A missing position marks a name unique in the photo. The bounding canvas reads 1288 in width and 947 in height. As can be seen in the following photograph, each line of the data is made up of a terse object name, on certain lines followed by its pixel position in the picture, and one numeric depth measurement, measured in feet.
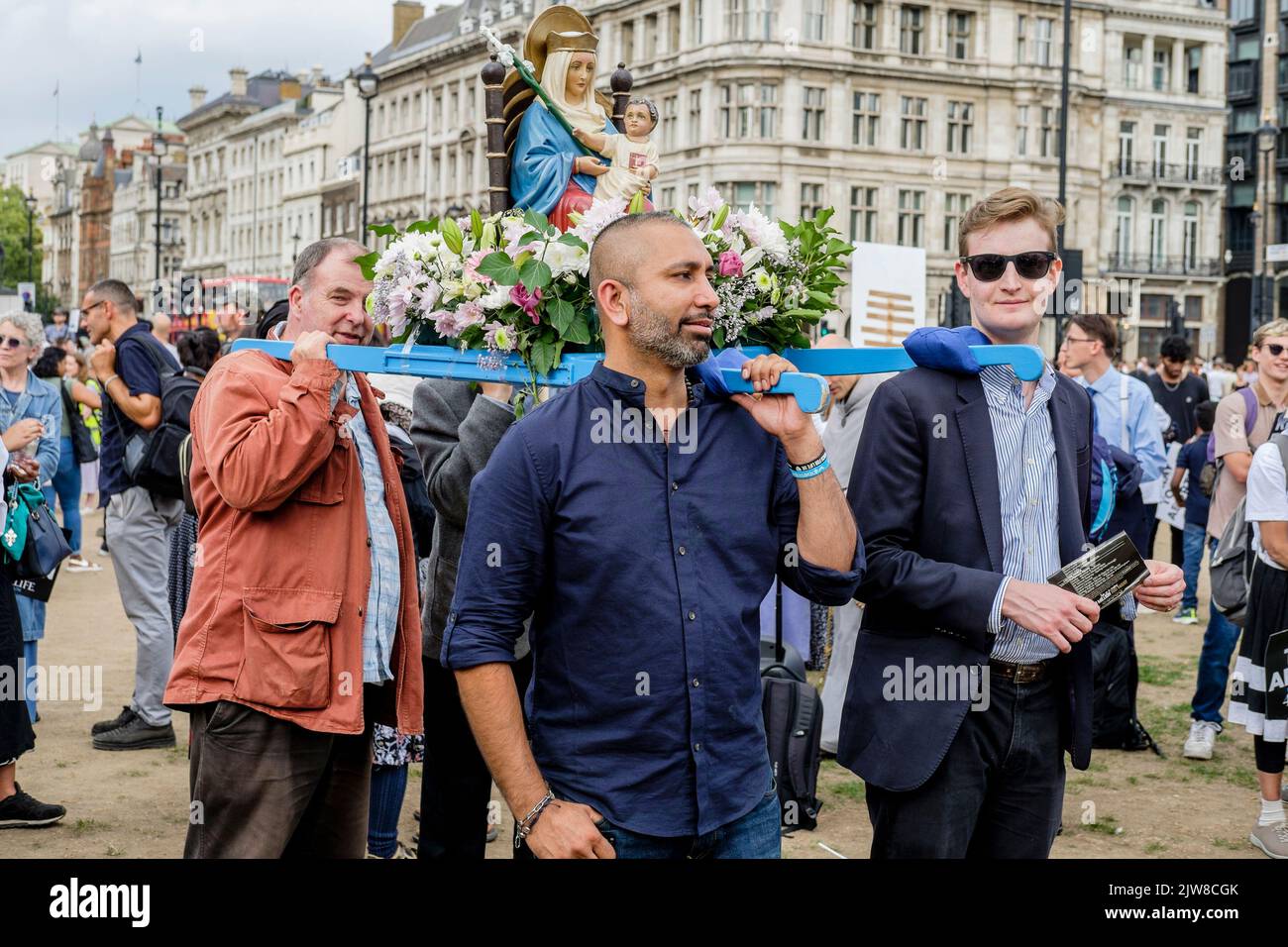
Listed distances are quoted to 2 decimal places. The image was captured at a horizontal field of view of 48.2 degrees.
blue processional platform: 11.12
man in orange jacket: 12.55
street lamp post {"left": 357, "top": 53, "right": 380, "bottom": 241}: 105.50
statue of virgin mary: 16.66
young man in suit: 11.66
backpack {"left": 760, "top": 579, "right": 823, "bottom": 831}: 15.48
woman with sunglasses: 26.94
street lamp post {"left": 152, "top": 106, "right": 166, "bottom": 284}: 133.27
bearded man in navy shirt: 10.14
